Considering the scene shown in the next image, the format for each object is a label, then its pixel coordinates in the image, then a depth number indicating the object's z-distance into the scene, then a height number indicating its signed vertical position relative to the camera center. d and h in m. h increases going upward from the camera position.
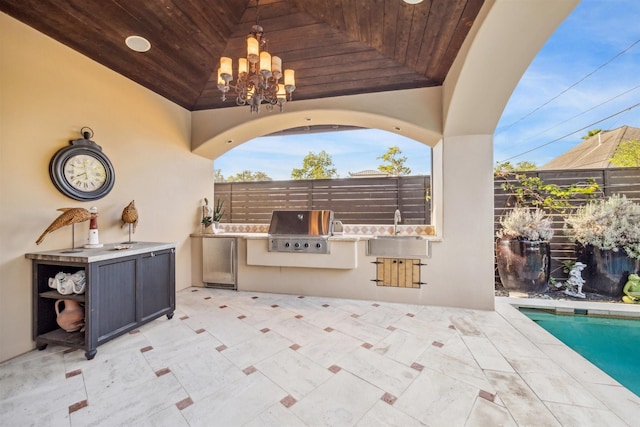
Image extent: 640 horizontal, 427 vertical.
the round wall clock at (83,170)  2.52 +0.47
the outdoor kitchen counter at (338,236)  3.67 -0.33
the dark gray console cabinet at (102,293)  2.19 -0.75
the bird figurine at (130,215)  3.03 -0.01
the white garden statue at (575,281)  3.88 -1.00
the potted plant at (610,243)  3.75 -0.40
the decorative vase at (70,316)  2.33 -0.95
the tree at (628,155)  4.40 +1.12
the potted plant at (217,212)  4.62 +0.05
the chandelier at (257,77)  2.23 +1.33
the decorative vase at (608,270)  3.74 -0.79
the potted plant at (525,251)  3.92 -0.55
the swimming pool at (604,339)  2.24 -1.35
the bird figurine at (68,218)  2.36 -0.04
